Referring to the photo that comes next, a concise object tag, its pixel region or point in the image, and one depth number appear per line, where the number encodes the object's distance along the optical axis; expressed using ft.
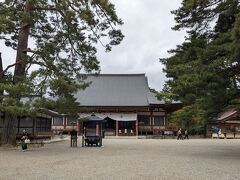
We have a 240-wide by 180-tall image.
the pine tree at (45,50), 32.52
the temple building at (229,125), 77.47
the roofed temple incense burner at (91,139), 43.65
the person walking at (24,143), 34.74
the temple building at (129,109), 83.69
